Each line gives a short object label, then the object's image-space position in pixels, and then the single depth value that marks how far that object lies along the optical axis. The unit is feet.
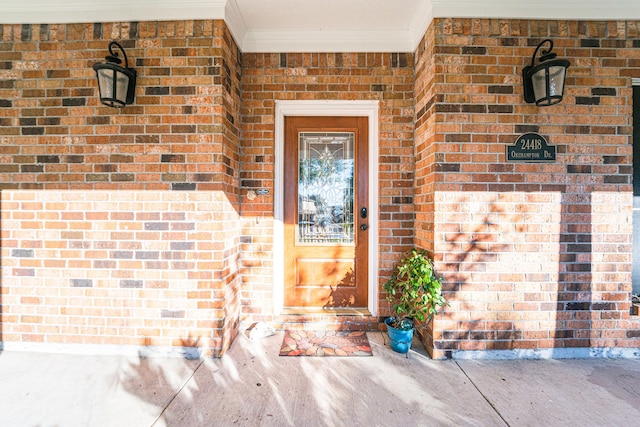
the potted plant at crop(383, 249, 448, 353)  7.68
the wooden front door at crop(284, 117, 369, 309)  10.18
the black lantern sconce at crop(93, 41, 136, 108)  7.57
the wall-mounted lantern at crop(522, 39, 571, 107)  7.30
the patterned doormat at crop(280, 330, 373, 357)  8.32
